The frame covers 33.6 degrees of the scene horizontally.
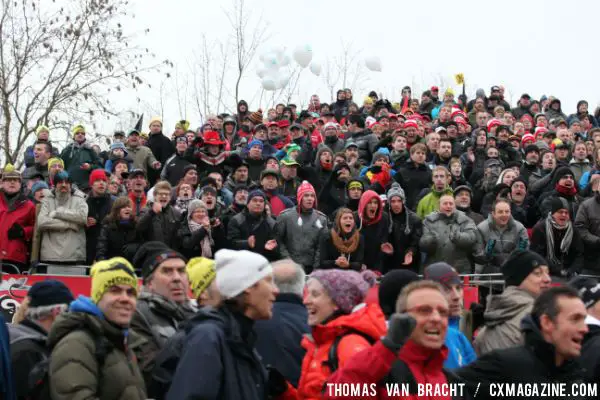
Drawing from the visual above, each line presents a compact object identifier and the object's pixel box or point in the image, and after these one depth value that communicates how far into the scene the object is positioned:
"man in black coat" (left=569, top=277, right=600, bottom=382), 6.20
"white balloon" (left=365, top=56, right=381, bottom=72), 29.79
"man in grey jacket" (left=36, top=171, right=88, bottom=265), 12.95
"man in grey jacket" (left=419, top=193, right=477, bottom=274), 12.88
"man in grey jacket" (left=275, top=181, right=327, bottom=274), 13.02
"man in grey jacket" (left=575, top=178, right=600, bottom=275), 13.09
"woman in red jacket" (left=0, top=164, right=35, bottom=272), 13.12
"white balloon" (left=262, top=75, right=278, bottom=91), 26.02
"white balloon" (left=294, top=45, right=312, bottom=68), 27.03
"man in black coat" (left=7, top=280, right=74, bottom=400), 6.21
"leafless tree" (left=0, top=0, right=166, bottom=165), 23.19
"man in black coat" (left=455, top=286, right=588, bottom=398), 5.75
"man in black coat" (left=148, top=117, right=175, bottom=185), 17.72
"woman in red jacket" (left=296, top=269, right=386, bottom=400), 5.84
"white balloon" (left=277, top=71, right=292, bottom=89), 26.51
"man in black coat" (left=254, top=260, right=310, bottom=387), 6.52
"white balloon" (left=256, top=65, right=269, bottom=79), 26.31
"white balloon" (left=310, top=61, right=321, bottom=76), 28.50
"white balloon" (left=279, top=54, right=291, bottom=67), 26.52
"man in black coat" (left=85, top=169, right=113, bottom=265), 13.30
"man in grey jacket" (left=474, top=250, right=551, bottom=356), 6.99
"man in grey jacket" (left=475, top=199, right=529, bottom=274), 12.71
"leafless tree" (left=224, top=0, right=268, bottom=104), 32.28
